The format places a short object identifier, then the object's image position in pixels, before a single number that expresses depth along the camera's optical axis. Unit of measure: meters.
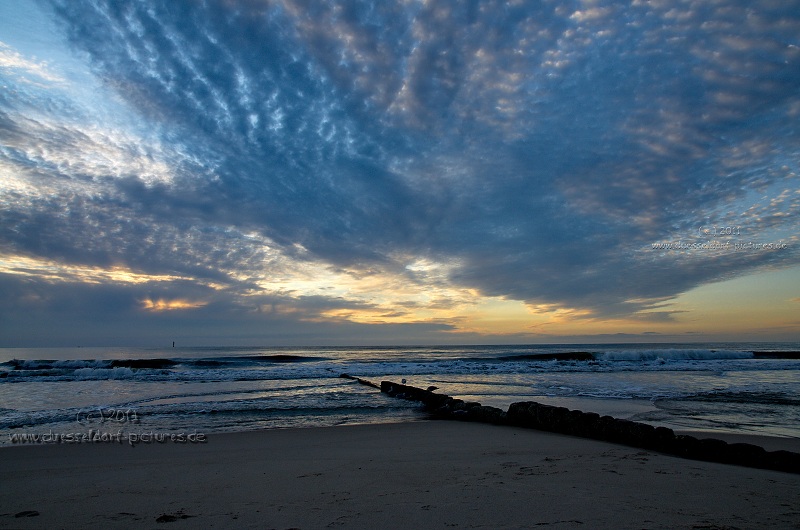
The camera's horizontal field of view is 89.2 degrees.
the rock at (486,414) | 11.56
